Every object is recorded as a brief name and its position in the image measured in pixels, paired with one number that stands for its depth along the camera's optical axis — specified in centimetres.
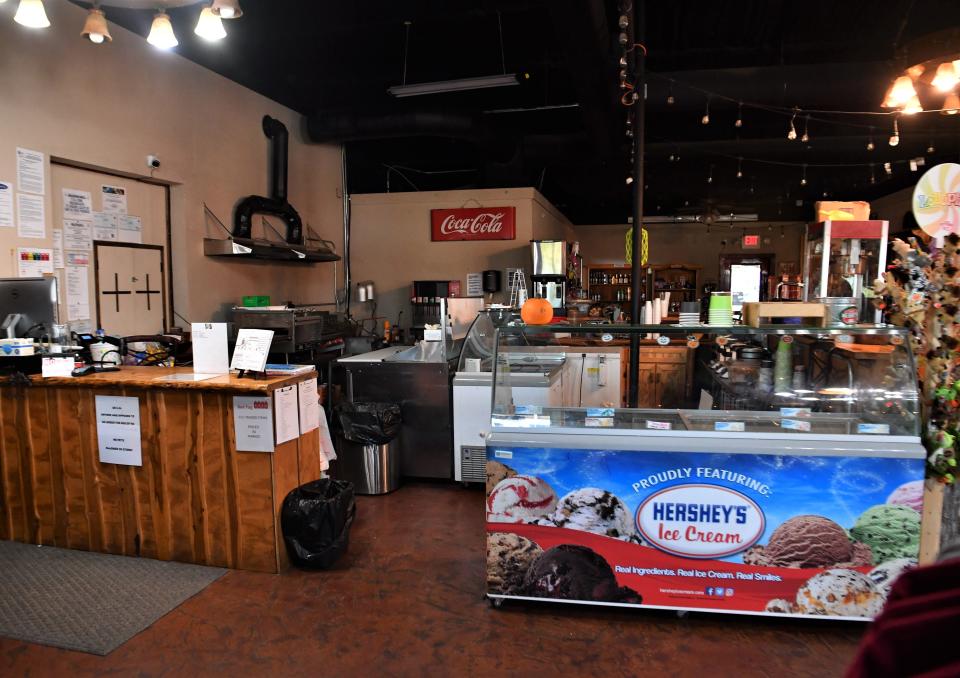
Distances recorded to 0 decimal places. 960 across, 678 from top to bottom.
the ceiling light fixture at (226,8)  361
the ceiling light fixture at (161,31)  384
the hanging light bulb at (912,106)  542
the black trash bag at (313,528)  318
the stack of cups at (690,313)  331
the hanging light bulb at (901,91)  500
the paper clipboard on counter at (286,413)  320
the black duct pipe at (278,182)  711
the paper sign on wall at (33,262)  431
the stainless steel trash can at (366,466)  445
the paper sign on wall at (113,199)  516
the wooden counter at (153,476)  322
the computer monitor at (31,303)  373
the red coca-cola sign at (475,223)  875
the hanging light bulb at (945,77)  468
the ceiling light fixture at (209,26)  381
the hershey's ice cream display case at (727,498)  259
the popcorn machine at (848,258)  632
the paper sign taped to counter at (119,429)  335
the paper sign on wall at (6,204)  418
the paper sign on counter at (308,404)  346
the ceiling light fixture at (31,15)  353
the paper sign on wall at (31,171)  430
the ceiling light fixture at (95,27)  387
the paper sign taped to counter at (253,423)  314
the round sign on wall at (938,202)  325
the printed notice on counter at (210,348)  350
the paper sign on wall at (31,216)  432
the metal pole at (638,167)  495
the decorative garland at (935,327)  266
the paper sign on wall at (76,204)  479
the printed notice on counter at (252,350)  324
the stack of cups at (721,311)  328
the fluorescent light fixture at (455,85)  601
